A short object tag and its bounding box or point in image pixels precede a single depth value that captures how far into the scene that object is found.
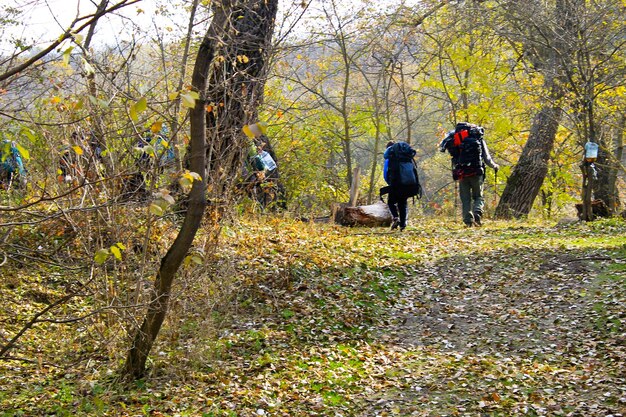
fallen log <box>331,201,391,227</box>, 12.81
